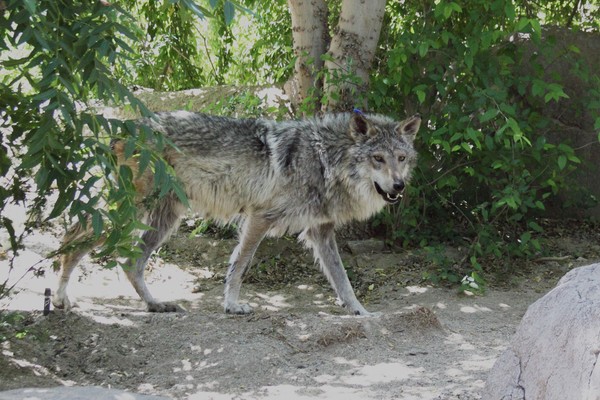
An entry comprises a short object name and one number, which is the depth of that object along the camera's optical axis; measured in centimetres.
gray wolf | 648
